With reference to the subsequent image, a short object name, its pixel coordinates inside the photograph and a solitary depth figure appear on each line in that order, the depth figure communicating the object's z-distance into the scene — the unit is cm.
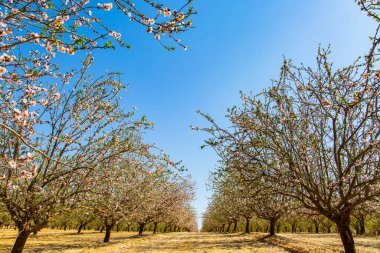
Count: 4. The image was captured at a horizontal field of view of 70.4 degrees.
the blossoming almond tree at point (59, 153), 936
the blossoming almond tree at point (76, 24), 378
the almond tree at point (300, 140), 962
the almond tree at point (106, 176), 1060
